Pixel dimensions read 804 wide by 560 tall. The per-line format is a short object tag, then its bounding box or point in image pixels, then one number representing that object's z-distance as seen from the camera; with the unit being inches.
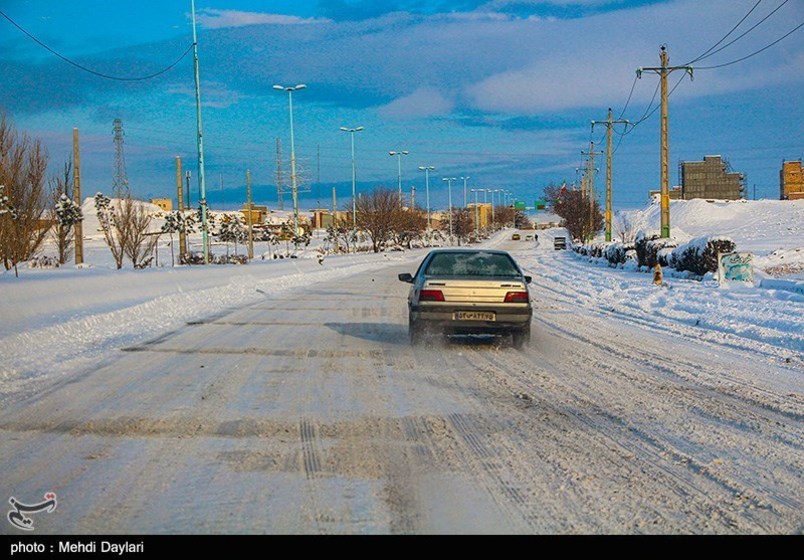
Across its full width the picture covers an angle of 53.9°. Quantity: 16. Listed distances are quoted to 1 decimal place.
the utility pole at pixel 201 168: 1229.1
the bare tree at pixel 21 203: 1232.2
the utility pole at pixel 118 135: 2557.1
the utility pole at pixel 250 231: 2290.8
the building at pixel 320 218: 7265.8
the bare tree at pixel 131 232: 1612.9
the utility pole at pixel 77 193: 1432.1
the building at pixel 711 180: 5757.9
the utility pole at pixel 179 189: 1876.2
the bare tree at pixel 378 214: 3110.2
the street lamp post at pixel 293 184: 1978.3
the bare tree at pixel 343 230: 3106.1
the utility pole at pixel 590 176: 3193.9
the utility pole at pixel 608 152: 2162.9
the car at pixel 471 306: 463.5
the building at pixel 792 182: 5172.2
